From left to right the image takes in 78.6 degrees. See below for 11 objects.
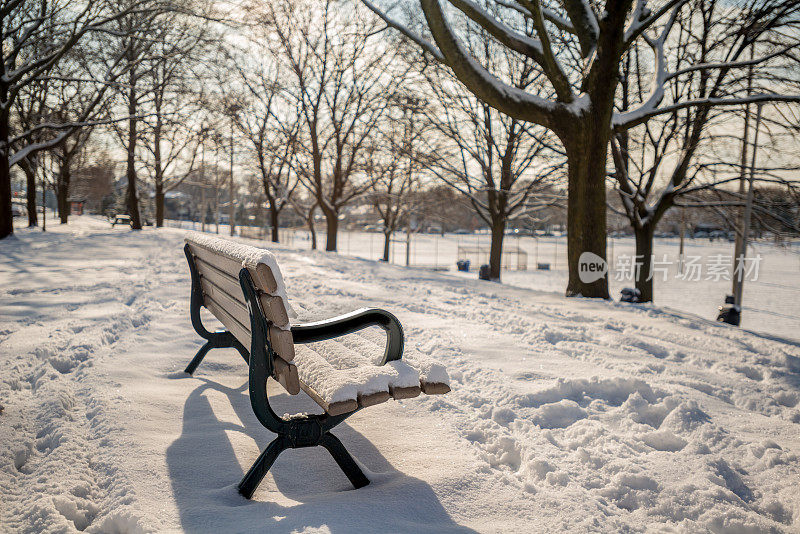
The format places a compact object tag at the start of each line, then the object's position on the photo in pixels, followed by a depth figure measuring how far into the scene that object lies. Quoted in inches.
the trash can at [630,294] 345.7
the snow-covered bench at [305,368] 71.0
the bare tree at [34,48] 419.5
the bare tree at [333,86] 770.2
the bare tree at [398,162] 658.8
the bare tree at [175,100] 501.6
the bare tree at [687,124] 425.4
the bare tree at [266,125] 855.7
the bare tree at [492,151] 616.4
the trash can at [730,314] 394.9
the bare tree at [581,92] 270.2
